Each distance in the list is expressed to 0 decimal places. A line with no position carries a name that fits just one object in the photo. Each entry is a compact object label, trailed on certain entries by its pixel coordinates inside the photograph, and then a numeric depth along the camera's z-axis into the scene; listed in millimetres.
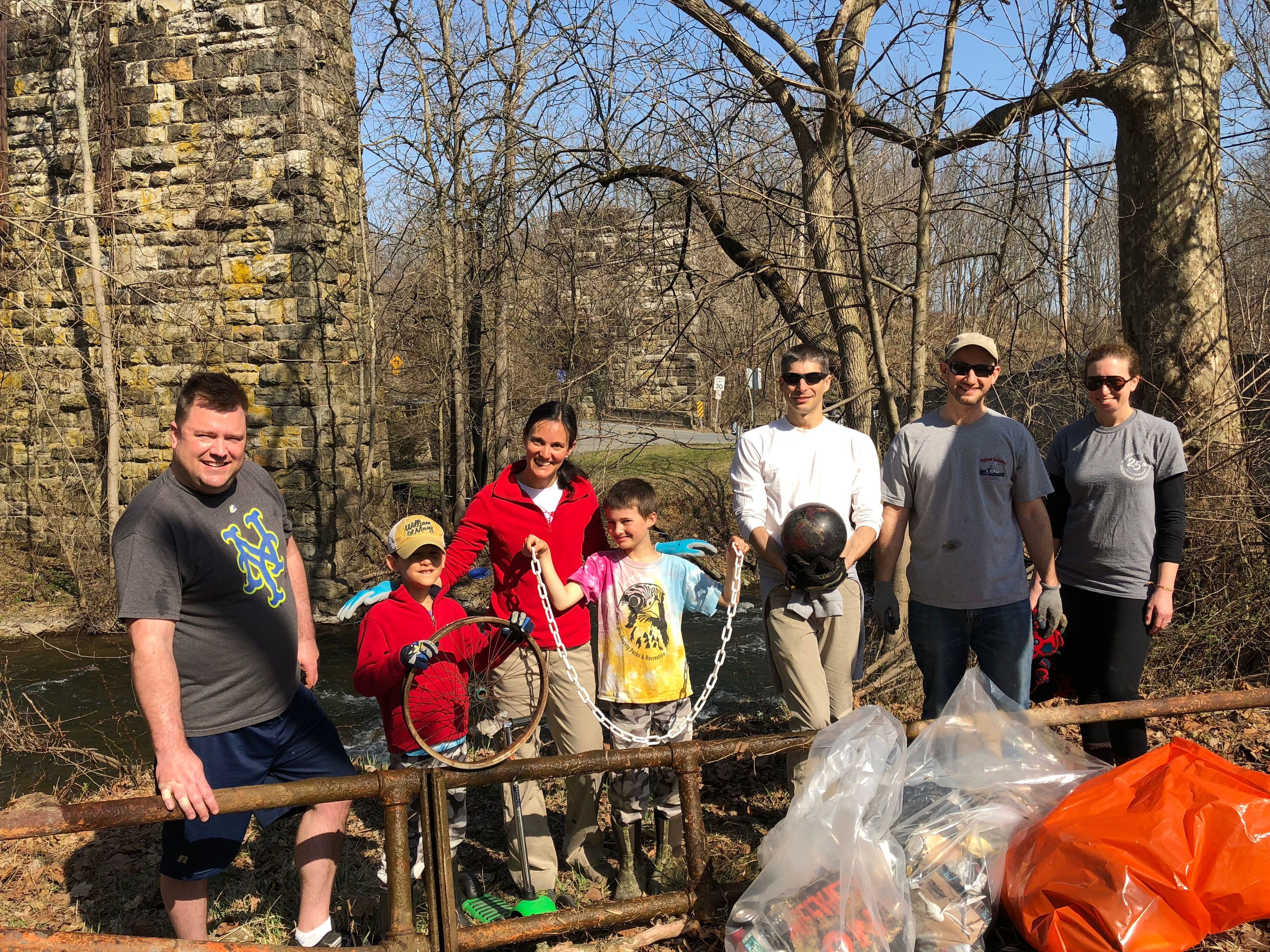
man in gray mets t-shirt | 2682
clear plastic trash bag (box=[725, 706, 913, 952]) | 2480
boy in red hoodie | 3355
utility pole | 5672
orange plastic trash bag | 2457
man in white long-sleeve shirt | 3666
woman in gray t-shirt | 3875
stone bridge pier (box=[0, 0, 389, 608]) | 10508
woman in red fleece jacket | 3707
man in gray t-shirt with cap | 3674
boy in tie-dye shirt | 3629
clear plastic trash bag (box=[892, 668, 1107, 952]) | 2701
